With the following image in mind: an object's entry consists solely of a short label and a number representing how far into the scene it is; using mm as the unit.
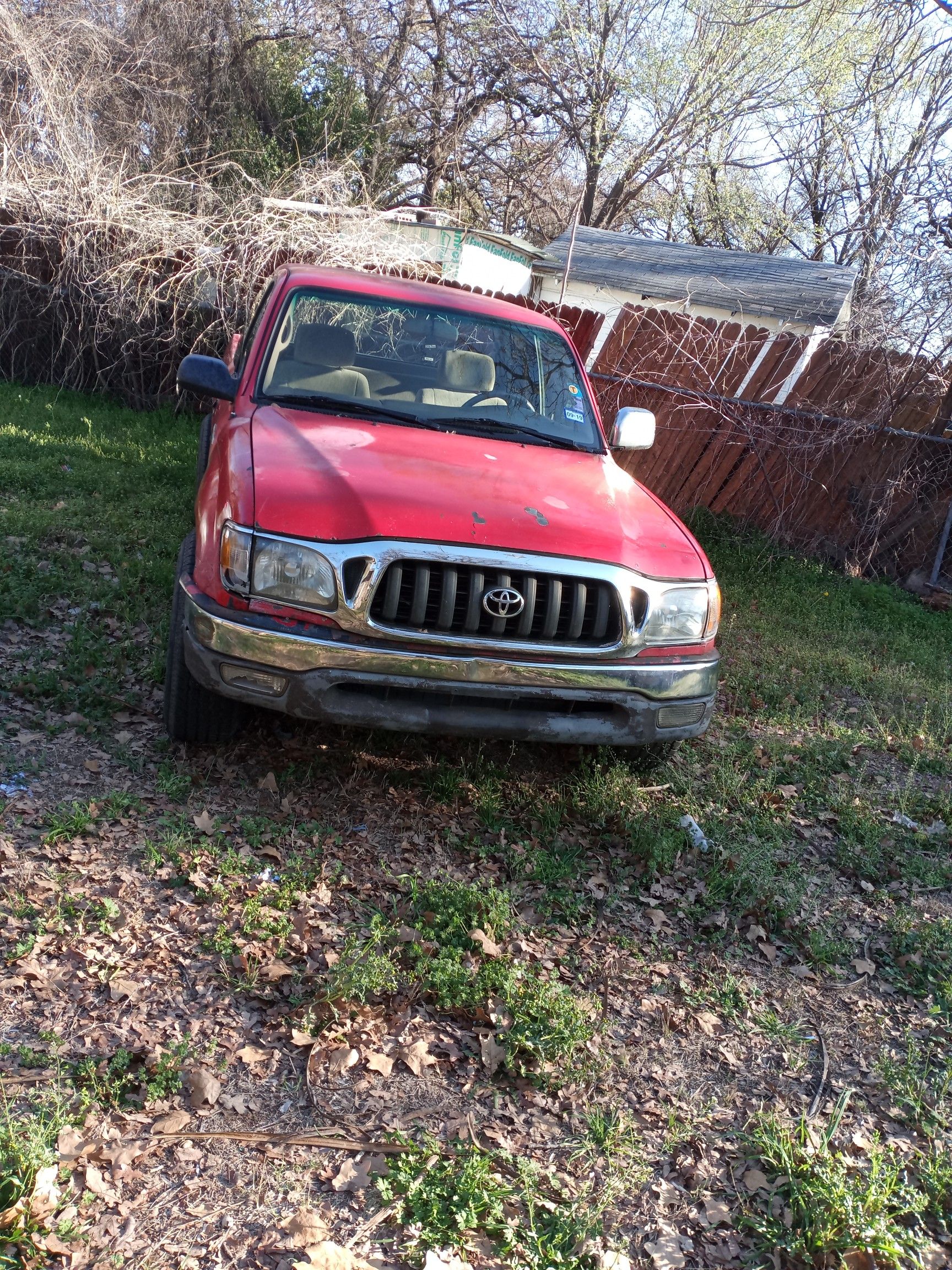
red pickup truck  3293
